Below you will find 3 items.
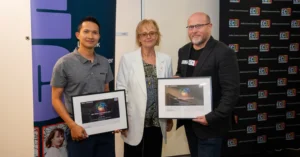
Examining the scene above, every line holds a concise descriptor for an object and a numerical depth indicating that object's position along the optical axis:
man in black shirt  2.12
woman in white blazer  2.39
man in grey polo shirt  2.04
